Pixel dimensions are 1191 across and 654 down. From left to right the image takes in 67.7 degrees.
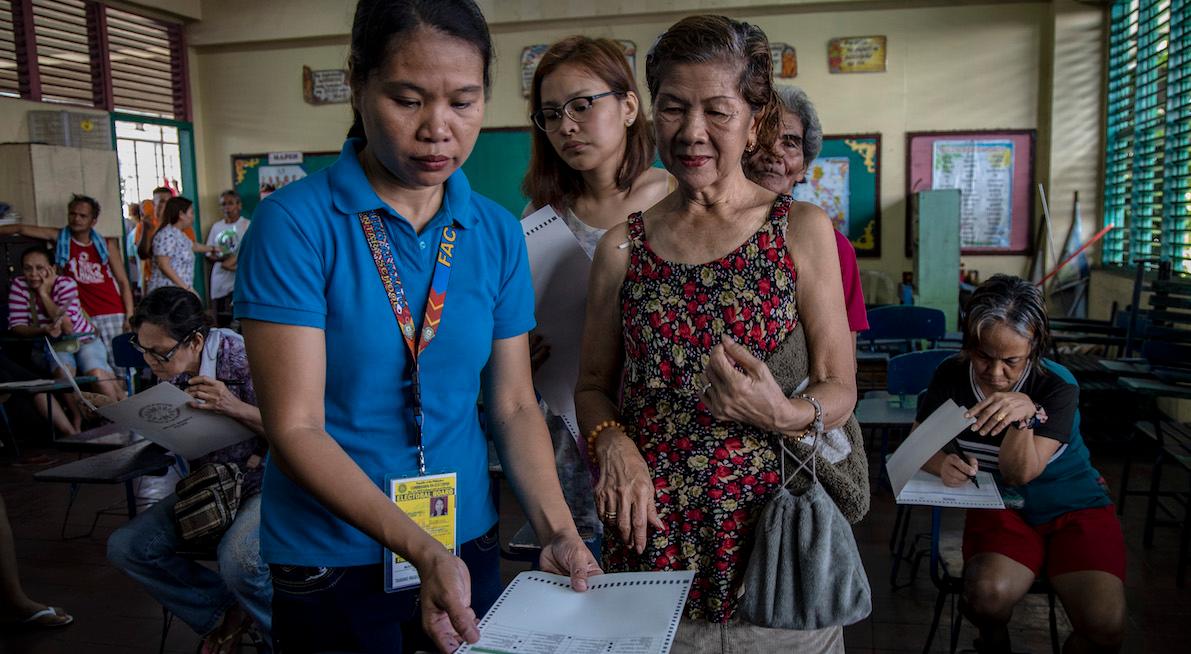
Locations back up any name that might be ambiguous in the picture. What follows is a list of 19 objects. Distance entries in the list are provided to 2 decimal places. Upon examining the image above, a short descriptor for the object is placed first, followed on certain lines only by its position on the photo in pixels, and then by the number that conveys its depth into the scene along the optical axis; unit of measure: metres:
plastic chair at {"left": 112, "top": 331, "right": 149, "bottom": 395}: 5.52
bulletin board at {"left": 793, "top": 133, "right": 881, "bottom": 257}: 8.50
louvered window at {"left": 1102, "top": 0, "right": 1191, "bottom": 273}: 6.06
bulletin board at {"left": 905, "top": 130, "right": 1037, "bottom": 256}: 8.25
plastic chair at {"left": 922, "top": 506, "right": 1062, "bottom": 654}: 2.71
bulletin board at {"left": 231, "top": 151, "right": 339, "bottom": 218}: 9.94
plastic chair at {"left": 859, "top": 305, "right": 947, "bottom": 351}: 5.98
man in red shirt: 7.10
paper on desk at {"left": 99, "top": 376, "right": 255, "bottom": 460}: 2.77
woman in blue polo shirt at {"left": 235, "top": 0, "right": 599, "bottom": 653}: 1.21
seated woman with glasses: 2.81
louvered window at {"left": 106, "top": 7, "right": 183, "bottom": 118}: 9.38
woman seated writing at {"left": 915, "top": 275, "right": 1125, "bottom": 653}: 2.43
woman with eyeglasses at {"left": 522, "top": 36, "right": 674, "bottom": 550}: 2.12
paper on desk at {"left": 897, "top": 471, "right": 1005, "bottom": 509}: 2.34
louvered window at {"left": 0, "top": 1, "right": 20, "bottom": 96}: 8.12
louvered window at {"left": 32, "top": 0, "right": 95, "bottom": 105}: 8.51
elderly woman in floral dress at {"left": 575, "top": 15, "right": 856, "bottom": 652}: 1.55
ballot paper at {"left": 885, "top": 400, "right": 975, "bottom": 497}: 2.20
